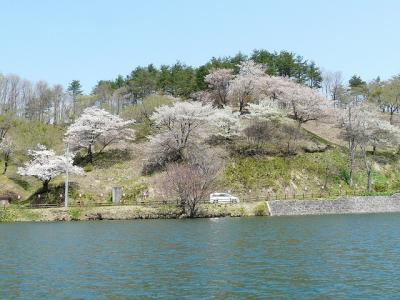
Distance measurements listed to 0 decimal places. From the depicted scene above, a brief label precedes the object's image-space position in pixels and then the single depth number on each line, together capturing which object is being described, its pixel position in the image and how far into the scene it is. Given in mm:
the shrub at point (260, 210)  60594
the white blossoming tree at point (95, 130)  79688
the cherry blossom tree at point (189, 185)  58562
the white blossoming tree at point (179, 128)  76750
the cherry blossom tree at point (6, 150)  84125
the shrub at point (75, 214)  61031
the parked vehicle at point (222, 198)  63094
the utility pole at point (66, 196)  63269
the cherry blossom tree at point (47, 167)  70688
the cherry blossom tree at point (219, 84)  96500
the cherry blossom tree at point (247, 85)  91500
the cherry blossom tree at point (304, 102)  83688
